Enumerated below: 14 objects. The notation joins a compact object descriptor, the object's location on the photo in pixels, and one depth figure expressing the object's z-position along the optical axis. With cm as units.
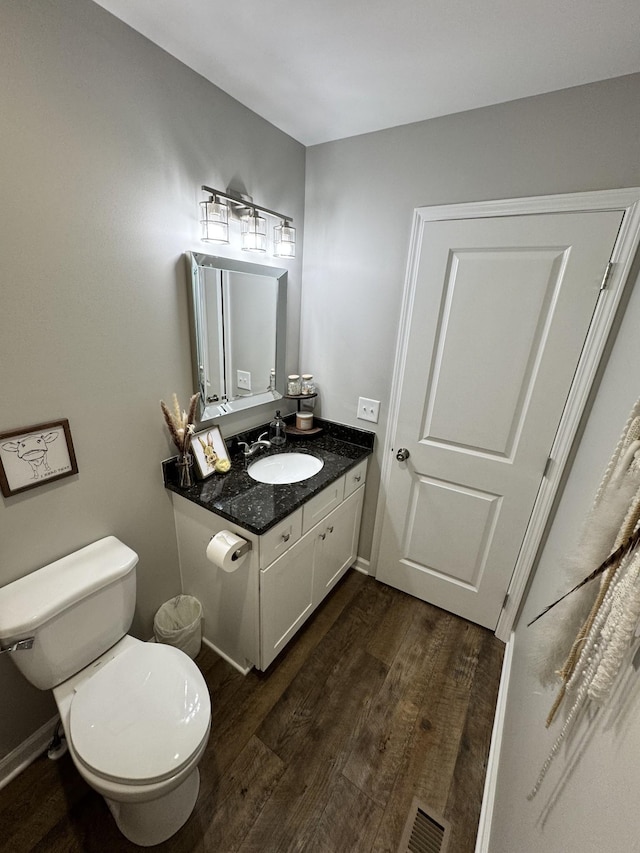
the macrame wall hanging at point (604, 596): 45
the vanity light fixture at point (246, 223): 133
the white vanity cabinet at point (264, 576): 137
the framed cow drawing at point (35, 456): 104
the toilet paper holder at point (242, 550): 127
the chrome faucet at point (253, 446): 179
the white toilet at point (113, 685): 94
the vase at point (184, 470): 147
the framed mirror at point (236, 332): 146
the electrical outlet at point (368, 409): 189
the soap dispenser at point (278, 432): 193
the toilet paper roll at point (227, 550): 125
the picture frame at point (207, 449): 153
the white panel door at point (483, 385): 134
